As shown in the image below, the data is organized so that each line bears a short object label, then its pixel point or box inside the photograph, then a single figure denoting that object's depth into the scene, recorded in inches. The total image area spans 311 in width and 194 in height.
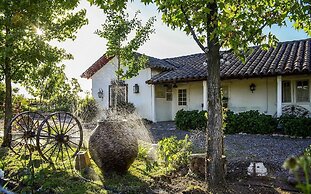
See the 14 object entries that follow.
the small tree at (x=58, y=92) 770.2
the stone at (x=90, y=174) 197.9
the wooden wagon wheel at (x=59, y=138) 235.7
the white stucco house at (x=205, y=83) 467.2
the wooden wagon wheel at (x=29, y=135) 254.0
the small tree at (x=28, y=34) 305.1
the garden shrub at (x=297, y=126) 377.7
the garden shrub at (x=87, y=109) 686.5
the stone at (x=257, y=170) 187.2
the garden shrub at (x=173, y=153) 218.8
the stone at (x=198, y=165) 197.6
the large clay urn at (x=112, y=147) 202.5
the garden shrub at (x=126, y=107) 649.6
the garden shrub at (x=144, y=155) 253.1
